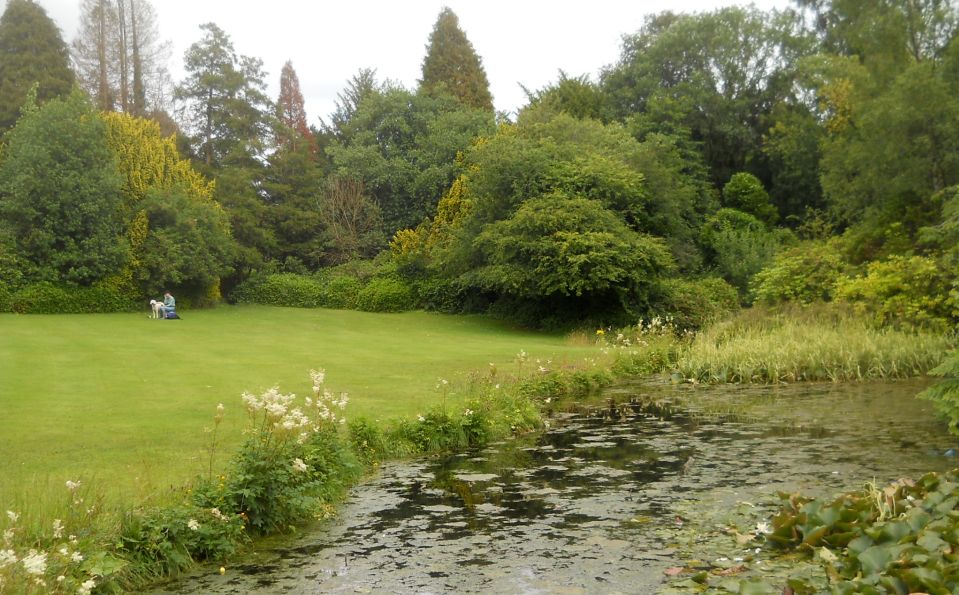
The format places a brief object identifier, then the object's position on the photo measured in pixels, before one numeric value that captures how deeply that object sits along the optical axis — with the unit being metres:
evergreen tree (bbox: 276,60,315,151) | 58.64
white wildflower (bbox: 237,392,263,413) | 7.66
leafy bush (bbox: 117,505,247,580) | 6.79
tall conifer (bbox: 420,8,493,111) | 52.78
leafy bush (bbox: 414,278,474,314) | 36.97
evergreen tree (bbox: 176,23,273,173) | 43.53
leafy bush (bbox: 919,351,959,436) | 9.68
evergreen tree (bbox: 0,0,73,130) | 39.91
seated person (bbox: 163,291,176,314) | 31.38
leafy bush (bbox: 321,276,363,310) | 39.94
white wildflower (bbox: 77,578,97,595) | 5.38
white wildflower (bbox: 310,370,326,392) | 9.27
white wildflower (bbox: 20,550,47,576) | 4.79
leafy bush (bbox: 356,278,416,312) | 37.81
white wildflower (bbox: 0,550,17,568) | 4.99
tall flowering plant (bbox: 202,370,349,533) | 7.70
